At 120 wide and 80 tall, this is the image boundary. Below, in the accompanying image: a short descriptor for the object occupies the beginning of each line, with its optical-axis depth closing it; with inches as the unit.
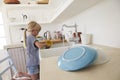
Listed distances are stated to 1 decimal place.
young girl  68.9
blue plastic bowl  28.3
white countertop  25.0
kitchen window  127.9
